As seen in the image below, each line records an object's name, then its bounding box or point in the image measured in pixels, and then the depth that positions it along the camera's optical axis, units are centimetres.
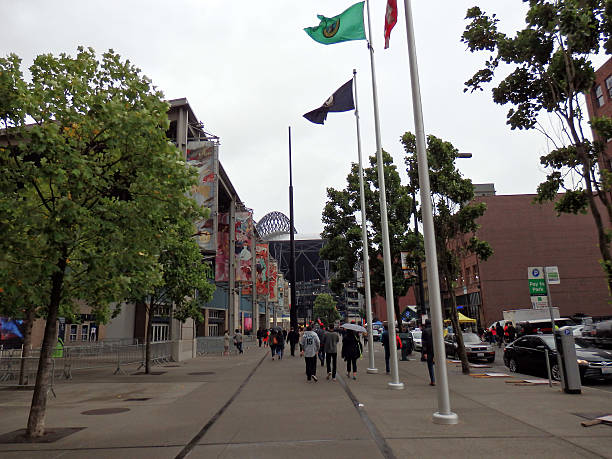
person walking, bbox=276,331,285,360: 2558
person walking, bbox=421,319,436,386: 1275
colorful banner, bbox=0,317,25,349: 2981
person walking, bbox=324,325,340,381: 1480
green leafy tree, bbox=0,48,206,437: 709
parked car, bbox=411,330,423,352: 3148
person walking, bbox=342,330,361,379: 1477
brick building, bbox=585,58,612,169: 3775
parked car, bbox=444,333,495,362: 2086
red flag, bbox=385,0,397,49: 1080
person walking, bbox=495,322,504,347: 3414
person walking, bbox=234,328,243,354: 3059
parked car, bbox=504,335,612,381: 1290
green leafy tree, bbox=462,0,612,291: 837
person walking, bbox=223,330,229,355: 3138
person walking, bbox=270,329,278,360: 2534
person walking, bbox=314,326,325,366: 1769
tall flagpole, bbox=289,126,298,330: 2798
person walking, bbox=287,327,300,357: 2723
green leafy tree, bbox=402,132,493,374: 1711
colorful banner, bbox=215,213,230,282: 3869
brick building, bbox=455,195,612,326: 5069
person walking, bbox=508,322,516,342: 3209
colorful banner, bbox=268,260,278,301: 6547
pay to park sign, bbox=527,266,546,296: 1294
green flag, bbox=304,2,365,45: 1380
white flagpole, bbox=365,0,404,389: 1244
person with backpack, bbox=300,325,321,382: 1460
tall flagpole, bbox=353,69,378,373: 1617
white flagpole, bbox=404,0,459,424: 770
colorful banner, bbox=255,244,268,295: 5731
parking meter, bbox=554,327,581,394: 1088
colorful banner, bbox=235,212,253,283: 4269
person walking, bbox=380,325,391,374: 1623
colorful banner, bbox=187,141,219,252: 3116
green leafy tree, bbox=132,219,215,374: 1902
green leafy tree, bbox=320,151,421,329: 2788
